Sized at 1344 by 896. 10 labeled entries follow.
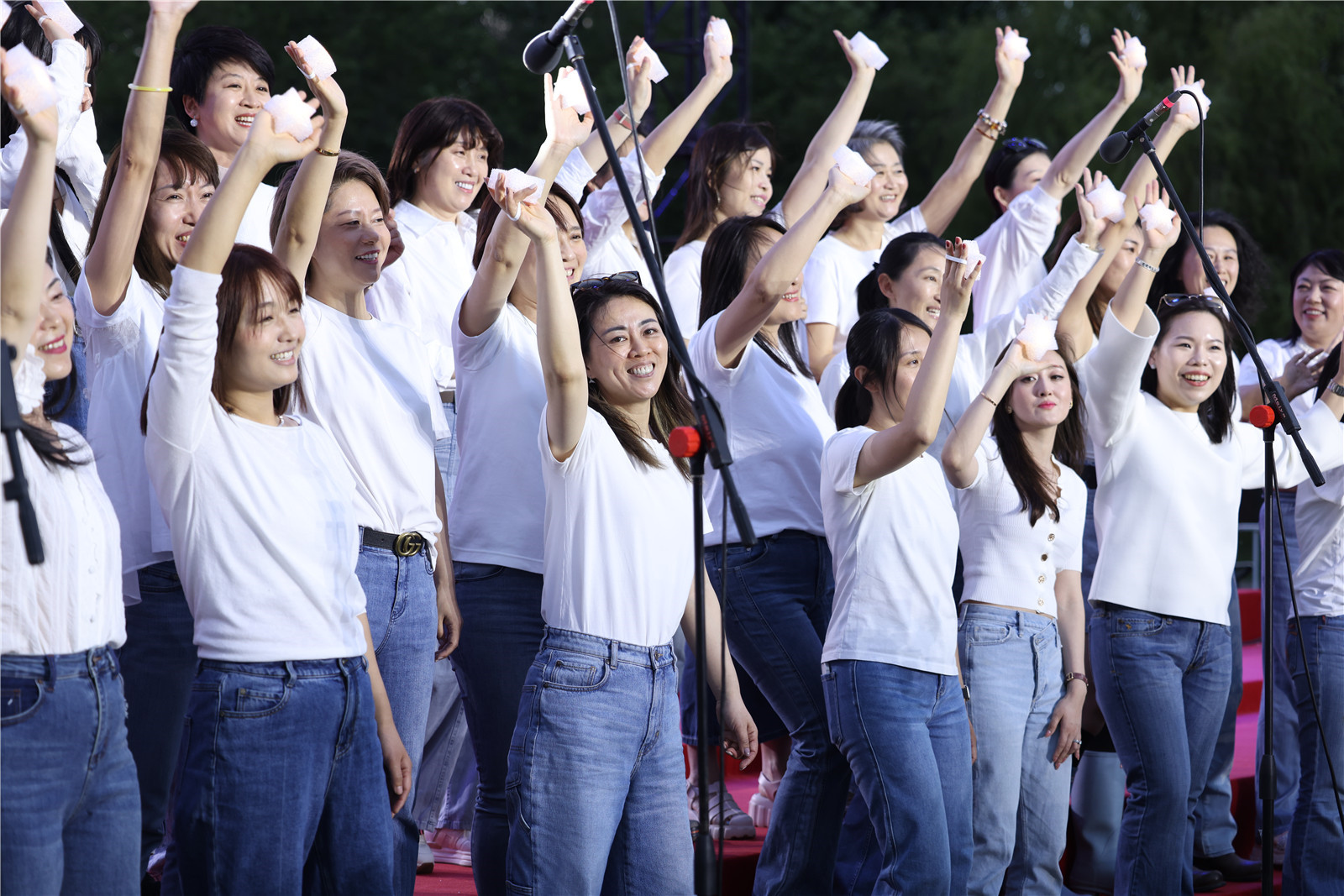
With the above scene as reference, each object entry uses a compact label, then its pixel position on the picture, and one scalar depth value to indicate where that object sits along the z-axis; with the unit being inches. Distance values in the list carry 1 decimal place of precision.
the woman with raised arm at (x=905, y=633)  226.2
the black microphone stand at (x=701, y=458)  164.7
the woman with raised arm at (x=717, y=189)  331.0
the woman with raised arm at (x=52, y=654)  157.8
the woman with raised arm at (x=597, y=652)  197.2
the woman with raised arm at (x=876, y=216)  325.4
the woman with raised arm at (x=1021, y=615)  251.6
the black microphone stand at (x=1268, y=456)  250.8
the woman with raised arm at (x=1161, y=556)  267.7
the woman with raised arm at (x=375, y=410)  209.5
